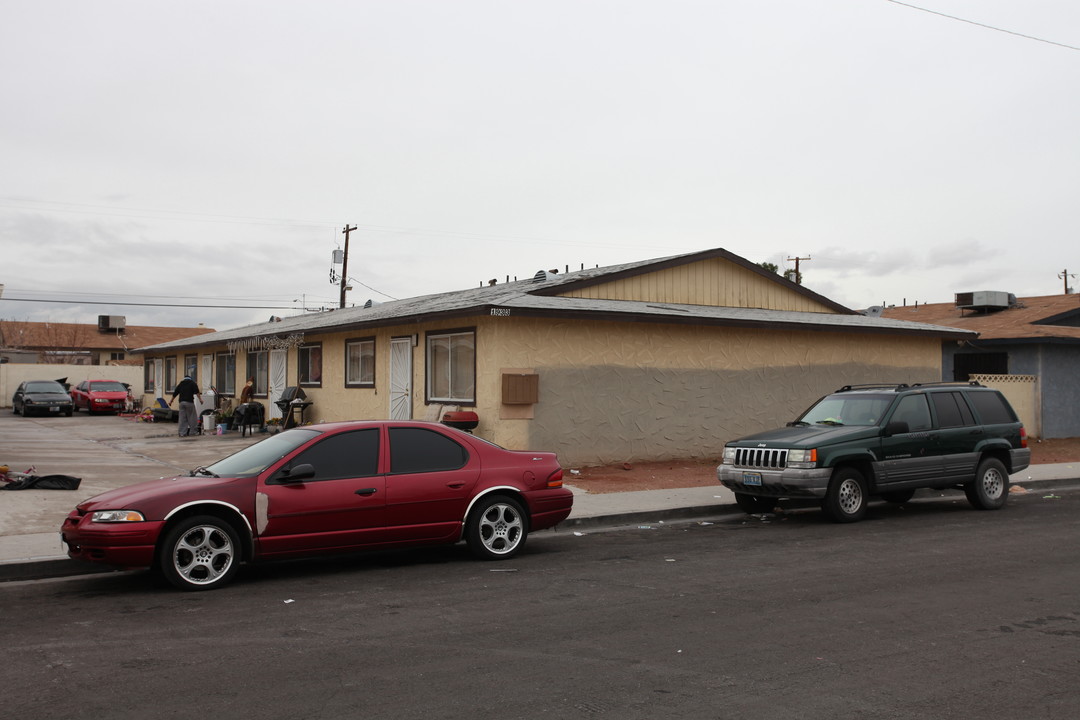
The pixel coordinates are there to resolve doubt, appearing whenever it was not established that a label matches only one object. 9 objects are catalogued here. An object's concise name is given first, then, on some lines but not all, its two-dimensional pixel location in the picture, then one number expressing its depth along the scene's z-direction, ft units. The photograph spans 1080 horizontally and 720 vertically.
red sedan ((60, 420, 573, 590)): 25.35
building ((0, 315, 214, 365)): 201.05
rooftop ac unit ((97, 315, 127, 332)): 207.65
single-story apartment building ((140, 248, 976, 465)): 53.88
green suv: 38.24
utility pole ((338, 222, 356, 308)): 152.66
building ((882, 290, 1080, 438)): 81.56
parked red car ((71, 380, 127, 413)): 121.60
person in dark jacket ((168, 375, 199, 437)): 80.12
